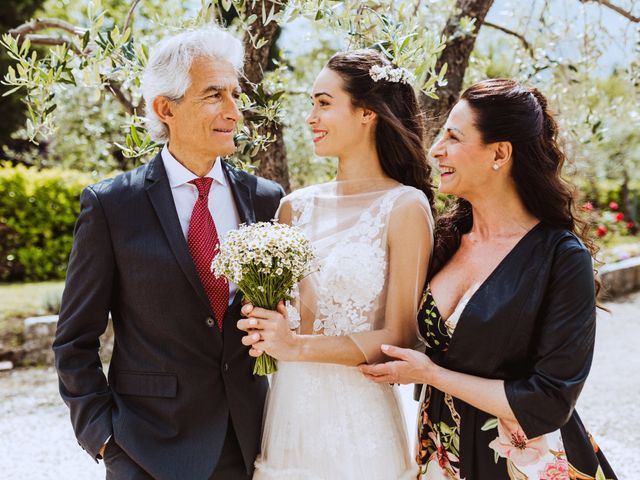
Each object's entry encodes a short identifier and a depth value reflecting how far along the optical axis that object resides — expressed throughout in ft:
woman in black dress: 7.85
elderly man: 8.85
